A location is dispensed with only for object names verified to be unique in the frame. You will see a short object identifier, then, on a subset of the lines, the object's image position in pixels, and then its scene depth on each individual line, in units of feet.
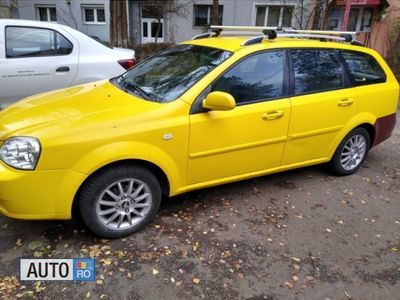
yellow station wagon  8.89
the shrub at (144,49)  42.34
